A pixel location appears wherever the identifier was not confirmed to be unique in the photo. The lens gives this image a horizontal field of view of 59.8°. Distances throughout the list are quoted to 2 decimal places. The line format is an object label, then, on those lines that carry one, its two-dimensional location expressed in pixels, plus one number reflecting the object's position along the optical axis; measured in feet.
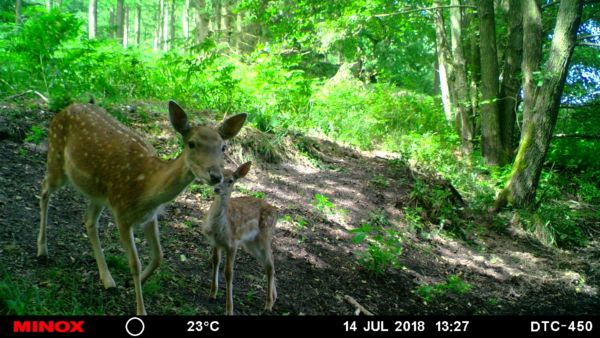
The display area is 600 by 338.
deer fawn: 14.97
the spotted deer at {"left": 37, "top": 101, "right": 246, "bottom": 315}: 12.72
